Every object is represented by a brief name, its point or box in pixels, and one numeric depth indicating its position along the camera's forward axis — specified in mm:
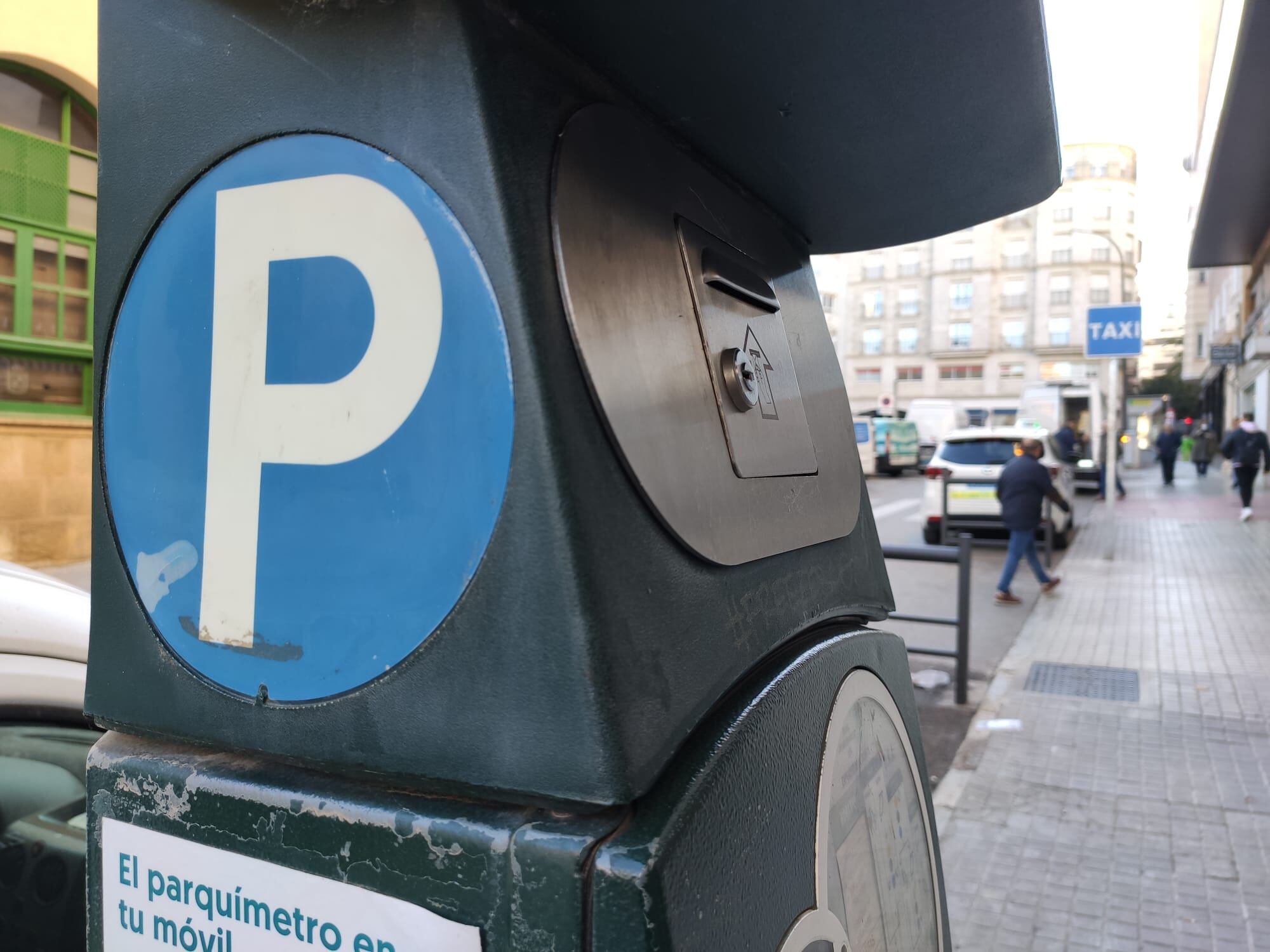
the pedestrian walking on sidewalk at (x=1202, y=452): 29328
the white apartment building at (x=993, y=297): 52656
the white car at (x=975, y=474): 12195
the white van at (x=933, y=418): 33969
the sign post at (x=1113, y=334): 11047
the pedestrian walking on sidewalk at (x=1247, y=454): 14977
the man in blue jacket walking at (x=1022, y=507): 8891
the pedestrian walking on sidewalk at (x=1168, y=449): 24156
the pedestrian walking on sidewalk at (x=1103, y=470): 20812
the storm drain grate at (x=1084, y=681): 6043
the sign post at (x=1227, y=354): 26016
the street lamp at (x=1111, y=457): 10758
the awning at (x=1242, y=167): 8562
